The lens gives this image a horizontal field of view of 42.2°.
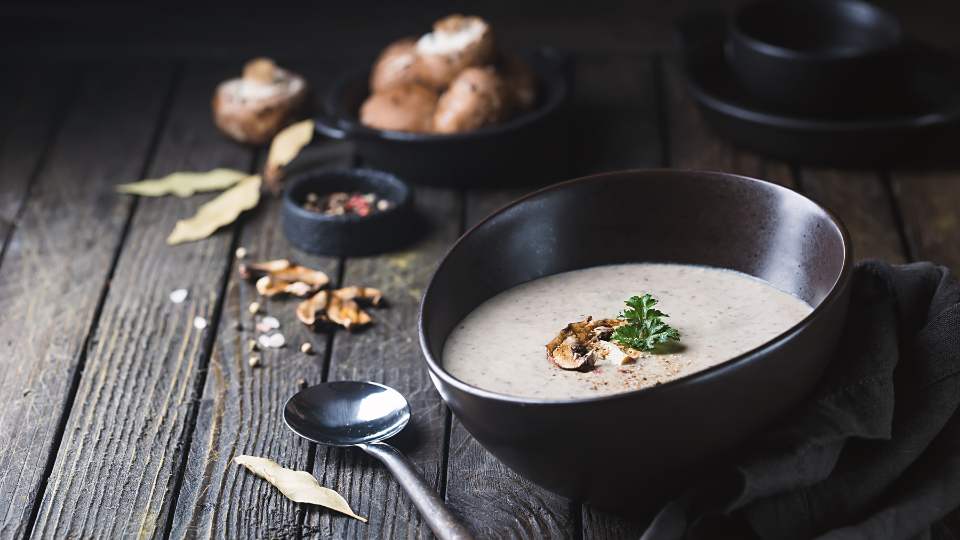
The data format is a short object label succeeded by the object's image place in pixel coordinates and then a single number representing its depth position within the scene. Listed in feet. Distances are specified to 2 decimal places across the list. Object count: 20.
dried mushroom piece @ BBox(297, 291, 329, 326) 5.36
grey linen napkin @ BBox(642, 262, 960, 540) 3.73
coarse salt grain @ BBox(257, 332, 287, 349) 5.23
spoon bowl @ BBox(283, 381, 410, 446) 4.48
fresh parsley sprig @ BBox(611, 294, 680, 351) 3.98
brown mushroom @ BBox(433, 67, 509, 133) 6.33
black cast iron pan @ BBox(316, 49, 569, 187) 6.31
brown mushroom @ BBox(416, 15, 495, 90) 6.55
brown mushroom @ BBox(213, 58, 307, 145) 6.91
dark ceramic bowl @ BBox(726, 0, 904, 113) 6.40
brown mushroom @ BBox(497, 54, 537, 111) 6.57
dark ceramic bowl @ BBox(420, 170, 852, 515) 3.50
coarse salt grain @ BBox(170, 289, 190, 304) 5.63
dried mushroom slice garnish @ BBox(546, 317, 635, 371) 3.92
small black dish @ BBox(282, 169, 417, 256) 5.89
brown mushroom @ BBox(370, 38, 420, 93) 6.68
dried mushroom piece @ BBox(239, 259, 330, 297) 5.61
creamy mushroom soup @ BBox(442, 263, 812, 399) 3.88
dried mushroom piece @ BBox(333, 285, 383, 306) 5.51
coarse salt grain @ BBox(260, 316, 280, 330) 5.37
